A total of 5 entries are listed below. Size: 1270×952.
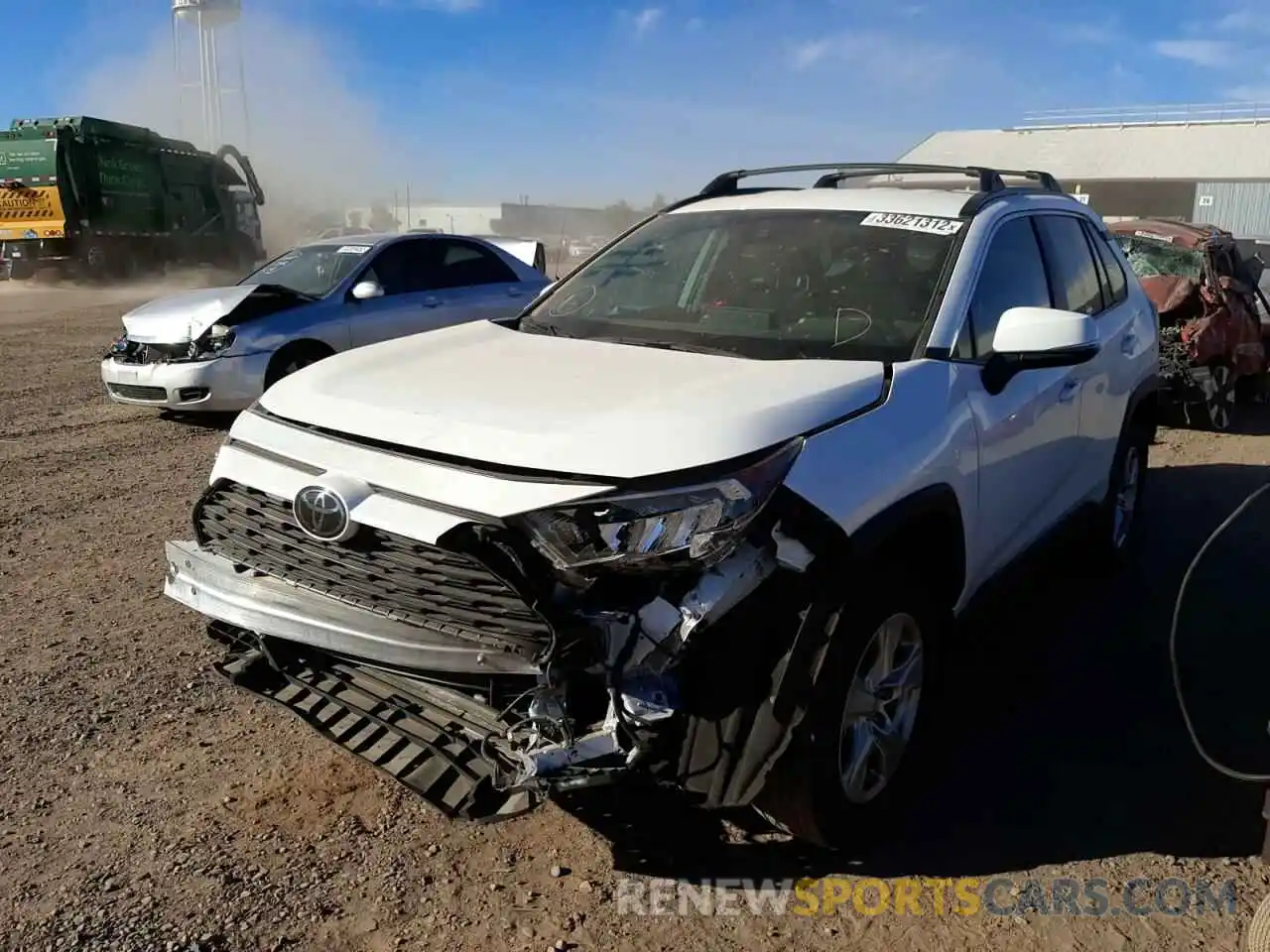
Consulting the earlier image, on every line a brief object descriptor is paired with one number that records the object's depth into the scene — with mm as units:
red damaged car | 8617
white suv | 2320
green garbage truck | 21797
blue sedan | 7863
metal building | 45250
